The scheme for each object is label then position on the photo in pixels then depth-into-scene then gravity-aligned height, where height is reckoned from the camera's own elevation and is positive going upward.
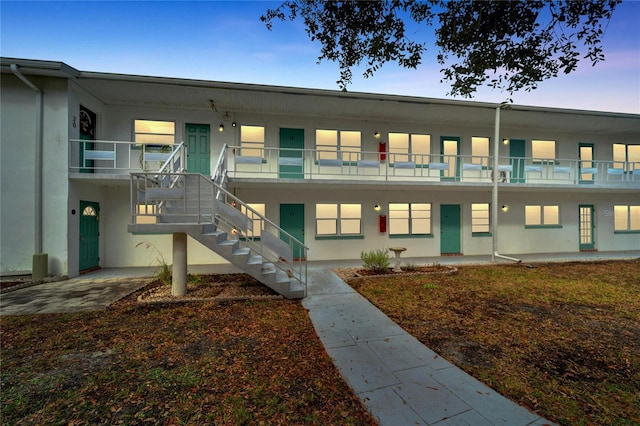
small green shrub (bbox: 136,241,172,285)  7.38 -1.44
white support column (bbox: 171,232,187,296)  5.93 -1.23
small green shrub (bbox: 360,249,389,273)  8.41 -1.63
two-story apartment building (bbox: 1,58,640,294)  7.76 +1.86
